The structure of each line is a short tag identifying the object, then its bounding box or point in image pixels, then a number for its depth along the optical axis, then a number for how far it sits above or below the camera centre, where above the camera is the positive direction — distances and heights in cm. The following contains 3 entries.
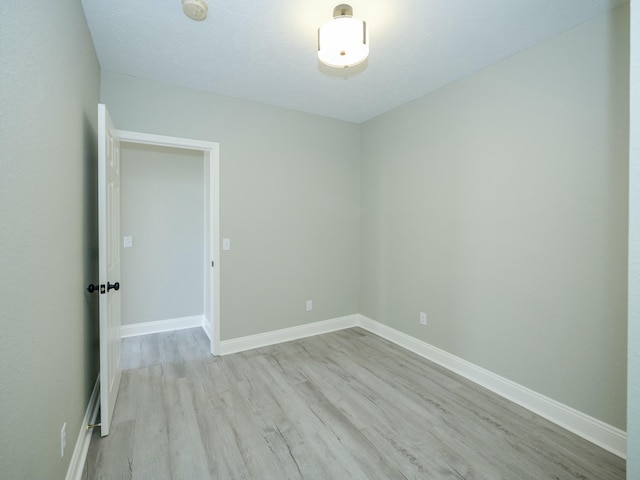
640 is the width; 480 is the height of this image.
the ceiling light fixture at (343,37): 175 +115
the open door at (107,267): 190 -20
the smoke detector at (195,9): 180 +135
